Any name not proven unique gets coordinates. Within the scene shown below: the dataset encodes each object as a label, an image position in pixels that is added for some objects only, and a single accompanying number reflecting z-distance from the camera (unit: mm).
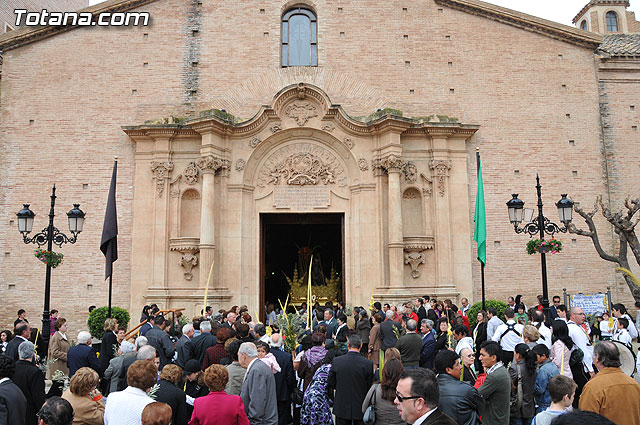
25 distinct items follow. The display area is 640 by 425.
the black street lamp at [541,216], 12656
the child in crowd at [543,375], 6289
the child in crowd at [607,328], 11309
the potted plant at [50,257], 12617
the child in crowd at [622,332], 9469
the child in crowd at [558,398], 4301
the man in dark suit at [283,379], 7336
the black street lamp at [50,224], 12330
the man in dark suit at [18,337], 7848
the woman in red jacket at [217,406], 4801
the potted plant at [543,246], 12797
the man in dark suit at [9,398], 4660
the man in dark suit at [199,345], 8234
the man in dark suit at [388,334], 10281
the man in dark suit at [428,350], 8773
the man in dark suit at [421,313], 13771
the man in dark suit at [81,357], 7828
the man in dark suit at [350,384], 6363
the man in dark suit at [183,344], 8352
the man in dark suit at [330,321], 11792
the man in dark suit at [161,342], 8570
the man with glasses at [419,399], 3492
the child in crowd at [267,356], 6762
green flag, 14117
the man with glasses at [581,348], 7285
